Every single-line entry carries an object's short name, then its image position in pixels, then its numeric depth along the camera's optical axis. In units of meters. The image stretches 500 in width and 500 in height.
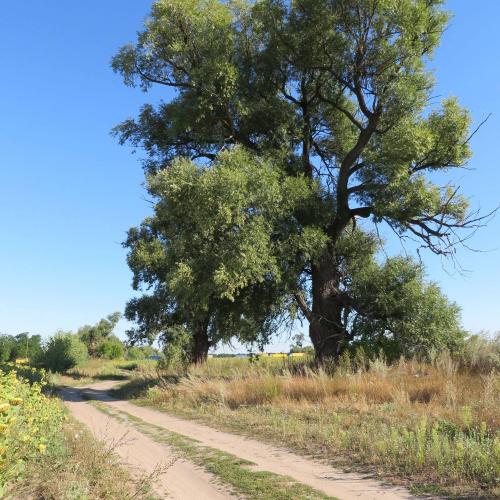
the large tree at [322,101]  18.20
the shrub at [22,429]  4.34
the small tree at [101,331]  104.25
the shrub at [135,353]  110.83
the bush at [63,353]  49.59
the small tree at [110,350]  92.81
